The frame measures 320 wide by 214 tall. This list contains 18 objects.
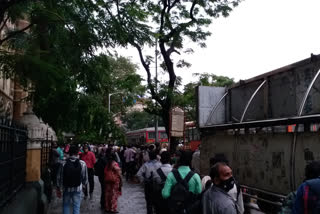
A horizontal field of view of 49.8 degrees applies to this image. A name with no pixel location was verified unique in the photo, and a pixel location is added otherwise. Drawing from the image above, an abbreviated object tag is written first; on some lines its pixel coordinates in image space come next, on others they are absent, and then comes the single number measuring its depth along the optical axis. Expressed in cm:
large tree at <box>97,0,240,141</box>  1511
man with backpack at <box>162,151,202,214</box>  470
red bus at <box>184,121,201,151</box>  2258
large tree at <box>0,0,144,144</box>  435
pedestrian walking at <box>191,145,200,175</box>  1130
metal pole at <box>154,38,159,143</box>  1976
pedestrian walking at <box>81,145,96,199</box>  1120
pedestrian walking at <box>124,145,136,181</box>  1681
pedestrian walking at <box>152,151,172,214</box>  613
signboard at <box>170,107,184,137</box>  1409
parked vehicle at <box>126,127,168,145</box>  3191
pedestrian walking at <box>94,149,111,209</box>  981
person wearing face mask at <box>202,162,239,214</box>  334
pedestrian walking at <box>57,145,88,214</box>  704
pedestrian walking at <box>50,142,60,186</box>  1234
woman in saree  893
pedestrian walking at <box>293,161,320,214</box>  310
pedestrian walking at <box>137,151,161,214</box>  714
